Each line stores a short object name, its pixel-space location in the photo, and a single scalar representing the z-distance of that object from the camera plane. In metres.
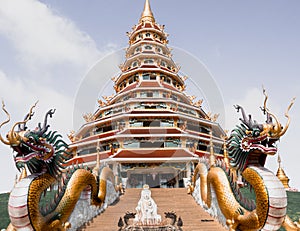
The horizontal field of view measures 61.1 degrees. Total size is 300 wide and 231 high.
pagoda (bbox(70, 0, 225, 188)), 18.34
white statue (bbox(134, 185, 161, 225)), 8.20
